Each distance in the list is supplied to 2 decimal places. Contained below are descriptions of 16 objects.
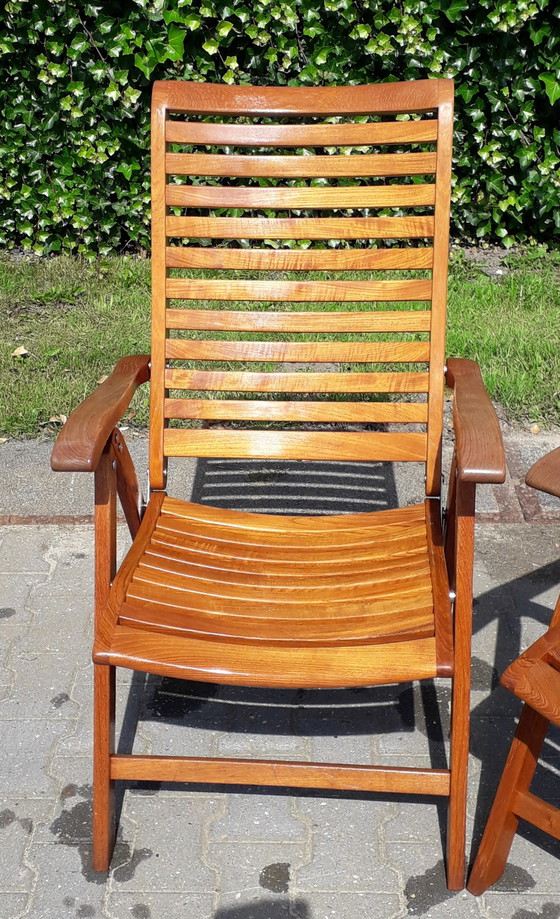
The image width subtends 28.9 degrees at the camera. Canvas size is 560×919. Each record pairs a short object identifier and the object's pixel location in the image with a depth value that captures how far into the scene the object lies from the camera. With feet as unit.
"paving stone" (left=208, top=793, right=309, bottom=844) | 7.77
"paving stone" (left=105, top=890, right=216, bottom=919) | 7.13
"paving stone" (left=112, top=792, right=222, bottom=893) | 7.39
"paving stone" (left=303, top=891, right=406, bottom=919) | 7.11
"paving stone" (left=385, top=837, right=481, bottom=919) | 7.13
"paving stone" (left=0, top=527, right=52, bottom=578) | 10.86
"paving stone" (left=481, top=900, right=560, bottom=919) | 7.10
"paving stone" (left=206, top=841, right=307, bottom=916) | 7.27
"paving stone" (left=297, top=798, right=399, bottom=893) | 7.36
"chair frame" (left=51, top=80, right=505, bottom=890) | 6.74
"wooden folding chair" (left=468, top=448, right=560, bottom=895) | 6.46
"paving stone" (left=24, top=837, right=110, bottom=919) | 7.16
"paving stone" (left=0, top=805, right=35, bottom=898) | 7.36
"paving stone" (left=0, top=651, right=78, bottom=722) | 8.97
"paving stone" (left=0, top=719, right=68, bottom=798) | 8.20
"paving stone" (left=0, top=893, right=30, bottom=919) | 7.13
